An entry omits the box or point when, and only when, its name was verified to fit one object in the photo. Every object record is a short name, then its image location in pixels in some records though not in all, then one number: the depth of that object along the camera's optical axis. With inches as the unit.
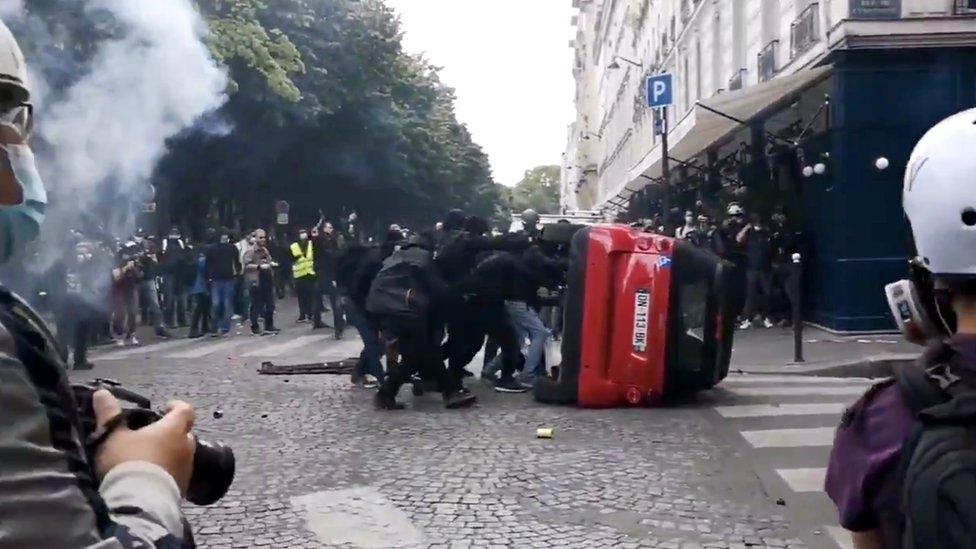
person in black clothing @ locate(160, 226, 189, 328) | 658.8
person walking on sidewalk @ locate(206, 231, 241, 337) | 634.8
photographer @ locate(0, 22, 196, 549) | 45.6
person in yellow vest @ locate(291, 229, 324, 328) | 669.9
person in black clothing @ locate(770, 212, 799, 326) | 577.9
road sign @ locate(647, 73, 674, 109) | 546.0
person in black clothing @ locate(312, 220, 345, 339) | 674.8
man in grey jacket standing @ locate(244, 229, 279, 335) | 663.1
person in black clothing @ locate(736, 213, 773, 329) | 575.8
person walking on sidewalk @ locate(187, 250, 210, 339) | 641.0
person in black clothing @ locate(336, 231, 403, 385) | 357.7
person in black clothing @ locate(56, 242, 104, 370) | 462.3
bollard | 426.0
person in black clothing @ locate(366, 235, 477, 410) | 330.3
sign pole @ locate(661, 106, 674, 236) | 511.2
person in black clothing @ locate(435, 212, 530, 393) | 344.5
